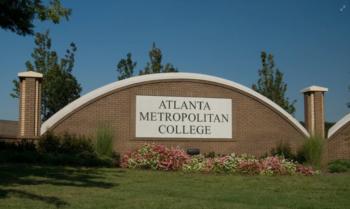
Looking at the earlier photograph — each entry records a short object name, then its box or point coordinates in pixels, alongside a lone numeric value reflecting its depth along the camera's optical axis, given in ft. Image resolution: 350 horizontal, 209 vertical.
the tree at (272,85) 119.96
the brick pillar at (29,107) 77.46
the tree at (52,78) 108.17
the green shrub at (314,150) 79.92
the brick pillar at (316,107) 92.32
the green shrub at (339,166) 73.31
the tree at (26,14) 42.98
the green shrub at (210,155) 82.66
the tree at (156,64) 120.53
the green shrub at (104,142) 73.92
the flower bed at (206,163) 64.90
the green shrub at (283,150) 88.09
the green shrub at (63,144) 75.15
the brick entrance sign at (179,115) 79.92
